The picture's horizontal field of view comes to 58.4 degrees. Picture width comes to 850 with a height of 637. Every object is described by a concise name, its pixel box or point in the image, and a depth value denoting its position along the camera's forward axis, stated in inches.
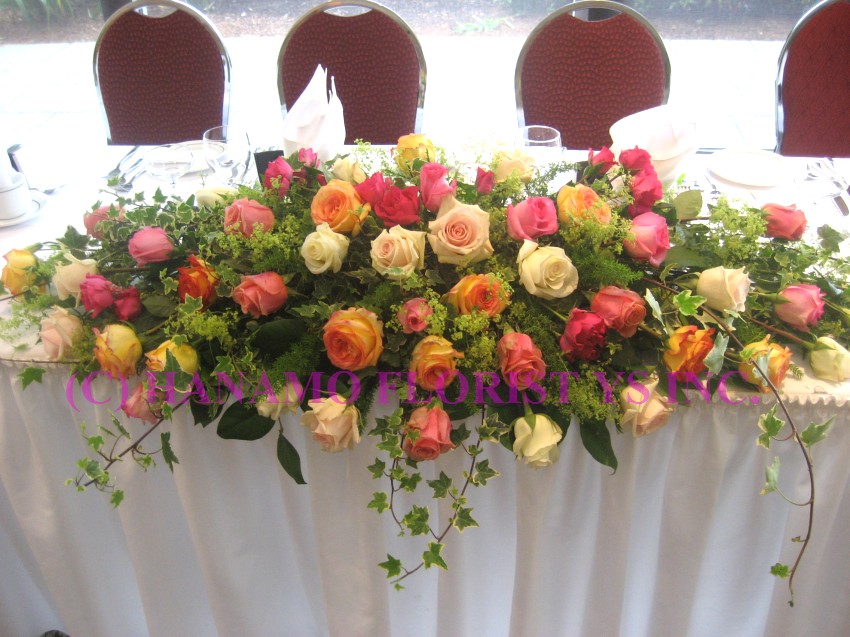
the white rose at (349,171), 42.4
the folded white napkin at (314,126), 49.3
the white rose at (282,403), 36.1
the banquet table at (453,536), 40.6
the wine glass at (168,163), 59.9
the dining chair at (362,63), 80.6
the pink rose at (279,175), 41.4
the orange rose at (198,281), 37.8
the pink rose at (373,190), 39.0
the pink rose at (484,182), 40.3
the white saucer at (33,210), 57.3
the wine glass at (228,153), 54.9
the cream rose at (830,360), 37.9
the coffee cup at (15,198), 56.7
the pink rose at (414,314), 34.9
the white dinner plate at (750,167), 57.8
